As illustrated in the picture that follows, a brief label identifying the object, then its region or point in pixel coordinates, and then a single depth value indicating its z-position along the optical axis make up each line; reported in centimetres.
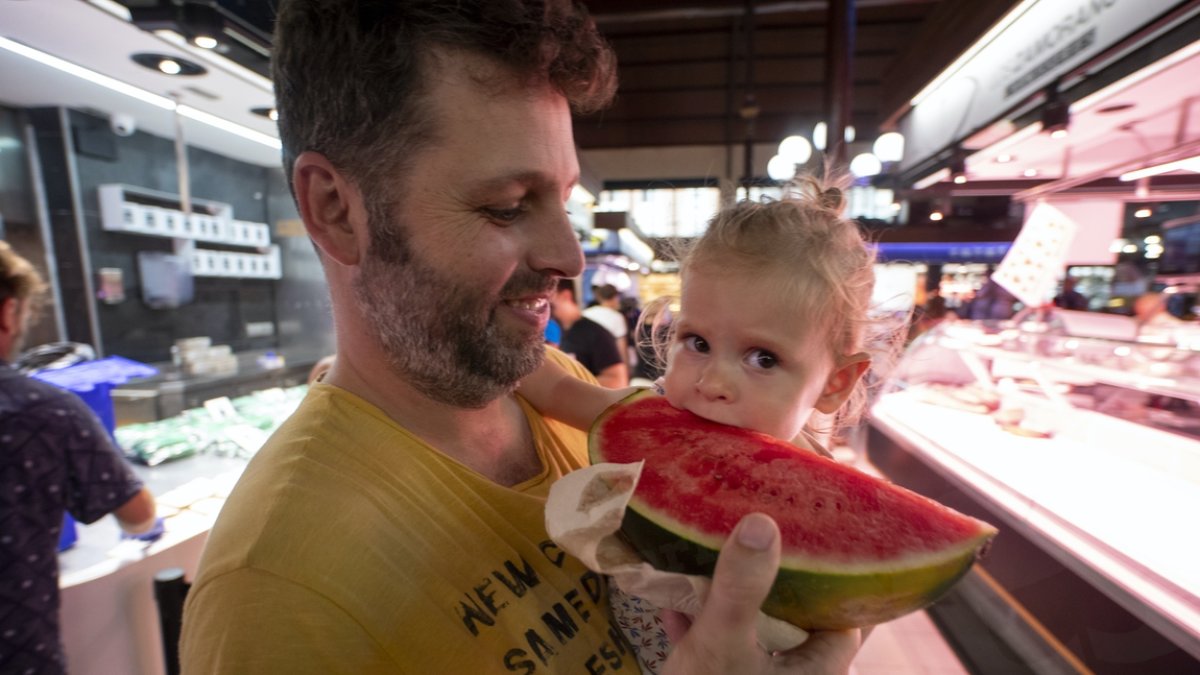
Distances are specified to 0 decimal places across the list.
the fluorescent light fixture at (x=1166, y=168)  260
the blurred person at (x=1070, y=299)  408
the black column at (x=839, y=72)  524
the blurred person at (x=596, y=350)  453
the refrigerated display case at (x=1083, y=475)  165
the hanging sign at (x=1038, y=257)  305
